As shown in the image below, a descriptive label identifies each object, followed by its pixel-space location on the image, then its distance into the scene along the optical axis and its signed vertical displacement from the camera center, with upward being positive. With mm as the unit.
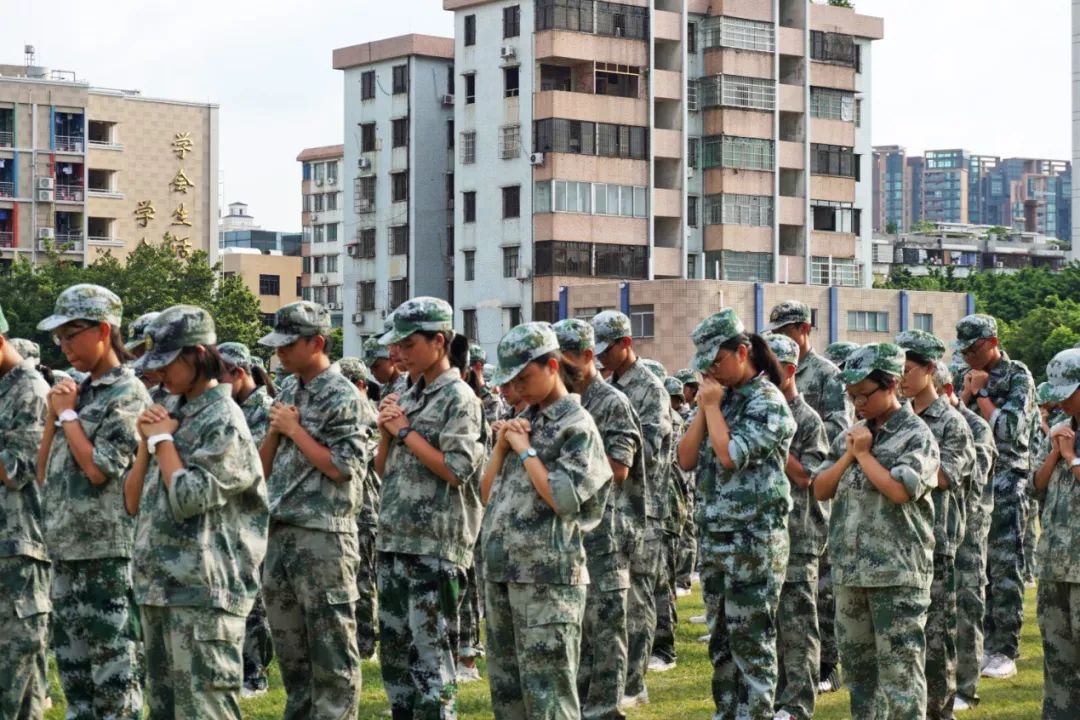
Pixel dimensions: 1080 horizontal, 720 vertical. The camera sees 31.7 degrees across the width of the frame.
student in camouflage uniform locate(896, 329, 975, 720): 10609 -814
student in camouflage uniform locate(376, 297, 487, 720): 9594 -798
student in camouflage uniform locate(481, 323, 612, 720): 8461 -783
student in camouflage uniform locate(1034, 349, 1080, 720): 9859 -1044
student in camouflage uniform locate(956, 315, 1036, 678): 13297 -885
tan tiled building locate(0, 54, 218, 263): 72750 +7445
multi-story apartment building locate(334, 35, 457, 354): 70625 +6774
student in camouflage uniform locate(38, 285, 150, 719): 9070 -752
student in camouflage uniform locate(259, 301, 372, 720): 9508 -855
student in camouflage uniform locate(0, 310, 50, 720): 9352 -906
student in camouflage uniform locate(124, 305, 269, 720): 7938 -727
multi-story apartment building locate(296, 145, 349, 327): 105688 +7478
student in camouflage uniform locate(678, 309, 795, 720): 9969 -708
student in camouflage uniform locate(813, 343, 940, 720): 9516 -954
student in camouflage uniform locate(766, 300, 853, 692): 12484 -285
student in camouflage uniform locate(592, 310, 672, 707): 11383 -454
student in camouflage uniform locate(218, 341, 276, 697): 11898 -367
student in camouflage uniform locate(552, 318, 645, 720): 10195 -1026
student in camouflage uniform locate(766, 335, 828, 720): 11211 -1374
